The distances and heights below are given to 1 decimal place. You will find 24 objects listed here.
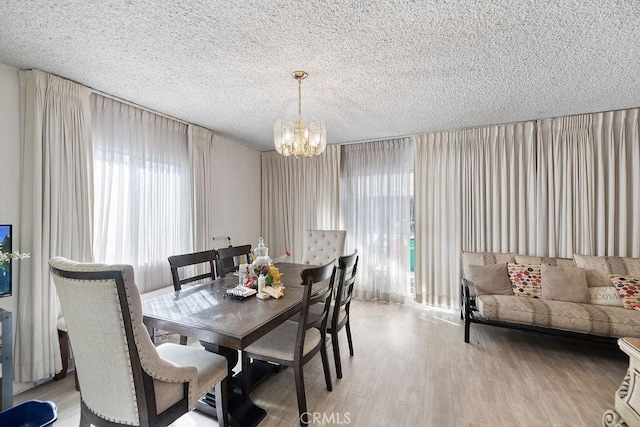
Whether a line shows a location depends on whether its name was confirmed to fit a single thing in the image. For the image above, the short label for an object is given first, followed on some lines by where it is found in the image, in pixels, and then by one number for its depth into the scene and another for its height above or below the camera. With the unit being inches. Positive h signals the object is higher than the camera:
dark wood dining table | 55.3 -23.4
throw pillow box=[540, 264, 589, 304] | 109.5 -29.5
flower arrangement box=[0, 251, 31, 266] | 61.2 -9.4
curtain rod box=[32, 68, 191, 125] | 95.6 +46.4
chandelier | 90.3 +26.8
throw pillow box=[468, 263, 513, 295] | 121.5 -30.2
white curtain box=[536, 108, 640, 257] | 120.4 +13.3
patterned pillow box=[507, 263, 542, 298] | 118.2 -29.6
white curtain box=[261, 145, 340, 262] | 178.4 +11.8
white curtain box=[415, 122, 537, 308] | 136.9 +7.6
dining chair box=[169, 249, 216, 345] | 86.4 -16.2
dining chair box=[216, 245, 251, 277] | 104.5 -17.2
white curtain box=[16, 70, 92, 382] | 82.5 +2.8
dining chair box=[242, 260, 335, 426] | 66.3 -34.6
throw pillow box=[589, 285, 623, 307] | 106.9 -33.5
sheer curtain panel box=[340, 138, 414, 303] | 161.5 +0.6
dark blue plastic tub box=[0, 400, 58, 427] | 53.9 -40.5
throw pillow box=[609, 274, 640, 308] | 101.9 -29.3
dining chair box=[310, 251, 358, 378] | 80.9 -29.5
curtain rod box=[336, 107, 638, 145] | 123.8 +46.2
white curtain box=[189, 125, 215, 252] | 138.3 +15.3
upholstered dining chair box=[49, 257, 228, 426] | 43.0 -24.0
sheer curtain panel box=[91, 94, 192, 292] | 104.2 +11.2
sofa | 96.7 -34.0
